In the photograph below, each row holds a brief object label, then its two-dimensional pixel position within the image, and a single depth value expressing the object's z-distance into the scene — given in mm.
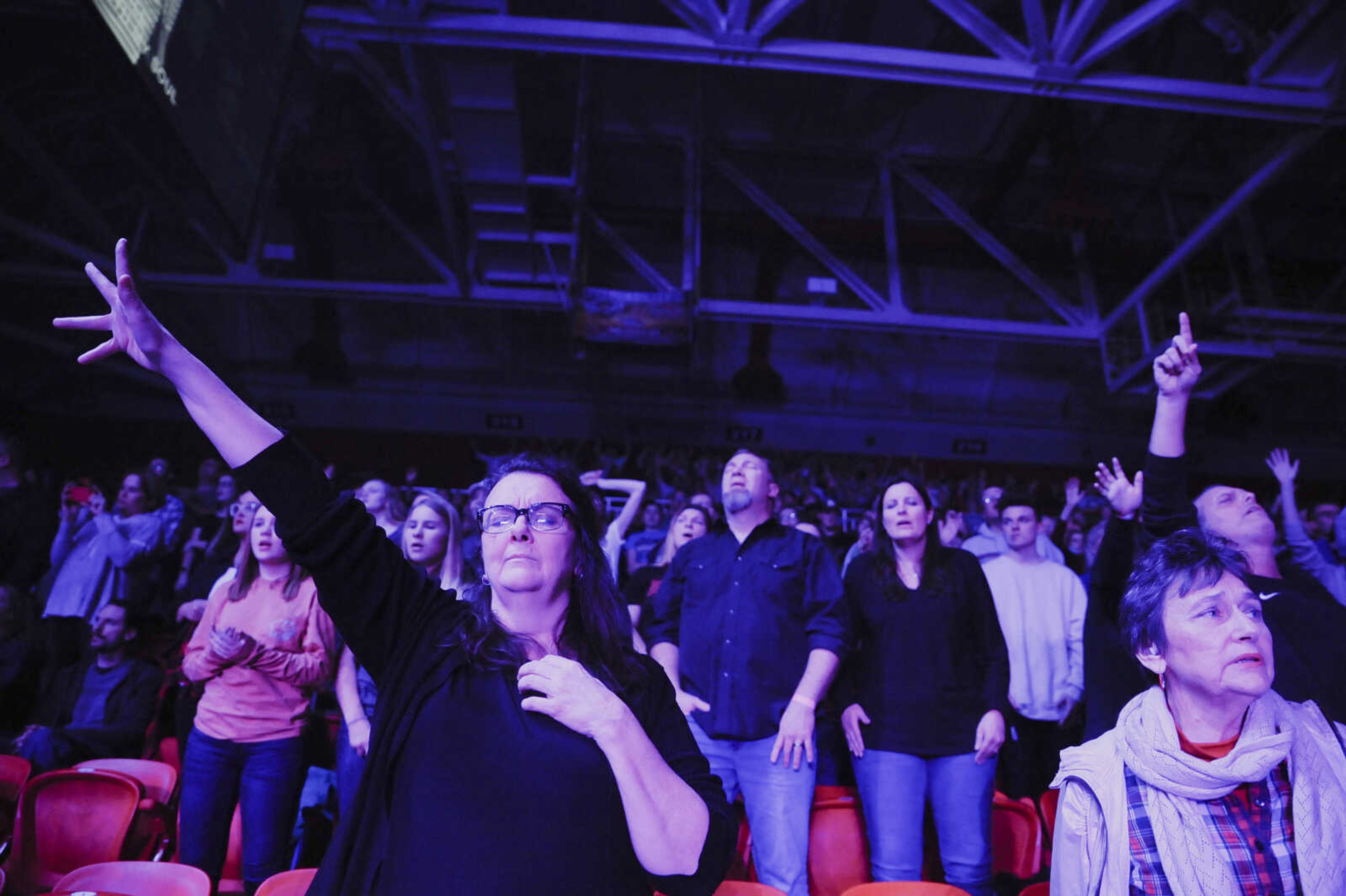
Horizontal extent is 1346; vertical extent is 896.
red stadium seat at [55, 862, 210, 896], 1845
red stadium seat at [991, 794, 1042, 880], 2607
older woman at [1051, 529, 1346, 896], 1336
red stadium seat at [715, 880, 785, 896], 1817
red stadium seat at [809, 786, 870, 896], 2475
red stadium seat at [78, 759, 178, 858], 2535
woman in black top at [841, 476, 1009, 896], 2258
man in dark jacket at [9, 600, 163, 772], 3201
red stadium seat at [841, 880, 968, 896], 1823
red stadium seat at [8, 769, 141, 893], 2420
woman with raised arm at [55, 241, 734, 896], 985
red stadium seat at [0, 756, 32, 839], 2627
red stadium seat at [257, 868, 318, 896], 1756
